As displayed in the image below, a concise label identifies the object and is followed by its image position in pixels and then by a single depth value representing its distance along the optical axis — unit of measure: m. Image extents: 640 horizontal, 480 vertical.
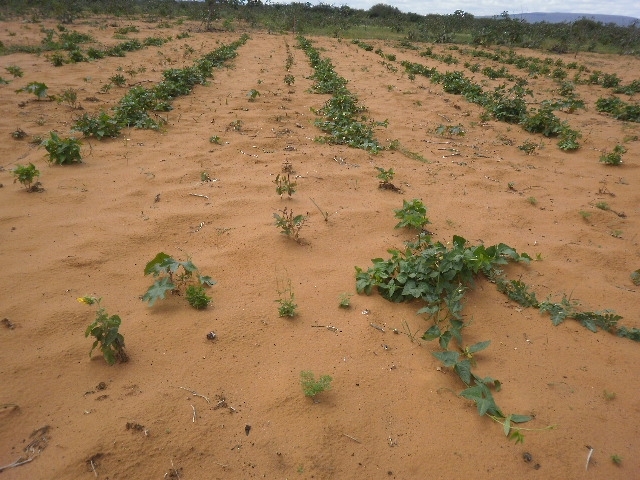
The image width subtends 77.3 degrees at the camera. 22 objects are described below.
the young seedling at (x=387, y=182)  4.37
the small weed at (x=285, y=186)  4.00
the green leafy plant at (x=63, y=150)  4.35
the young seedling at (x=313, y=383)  2.07
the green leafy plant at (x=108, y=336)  2.14
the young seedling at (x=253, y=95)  7.49
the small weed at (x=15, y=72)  7.99
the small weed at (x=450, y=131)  6.30
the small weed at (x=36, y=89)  6.46
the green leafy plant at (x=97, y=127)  5.17
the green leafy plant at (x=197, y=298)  2.62
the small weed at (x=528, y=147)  5.71
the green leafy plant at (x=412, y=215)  3.44
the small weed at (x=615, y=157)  5.28
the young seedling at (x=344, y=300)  2.75
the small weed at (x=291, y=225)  3.33
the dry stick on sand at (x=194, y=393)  2.09
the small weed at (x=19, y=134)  5.05
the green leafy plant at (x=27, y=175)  3.75
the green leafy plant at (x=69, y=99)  6.17
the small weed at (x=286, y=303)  2.61
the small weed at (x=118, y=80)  7.73
